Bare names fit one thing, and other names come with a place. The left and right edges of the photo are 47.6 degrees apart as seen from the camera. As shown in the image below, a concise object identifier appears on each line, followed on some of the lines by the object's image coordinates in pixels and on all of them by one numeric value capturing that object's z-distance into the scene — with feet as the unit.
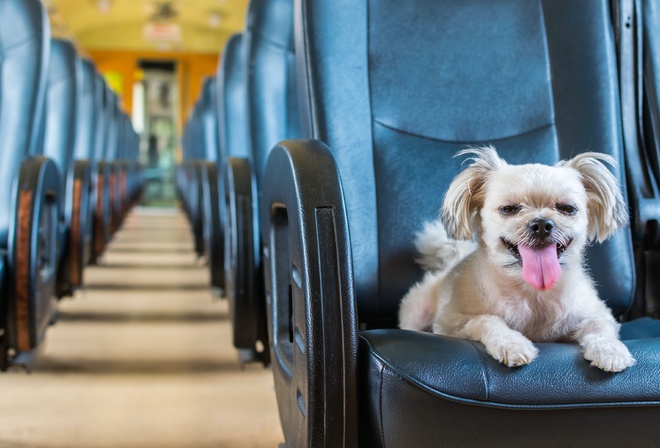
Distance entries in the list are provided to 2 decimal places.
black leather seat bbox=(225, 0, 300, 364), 6.62
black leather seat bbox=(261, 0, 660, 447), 3.15
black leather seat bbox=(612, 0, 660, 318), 5.25
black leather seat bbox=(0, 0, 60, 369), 6.09
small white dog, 3.63
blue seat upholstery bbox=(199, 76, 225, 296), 9.19
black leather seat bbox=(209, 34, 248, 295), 9.59
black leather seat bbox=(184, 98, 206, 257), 14.10
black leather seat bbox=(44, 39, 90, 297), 9.71
